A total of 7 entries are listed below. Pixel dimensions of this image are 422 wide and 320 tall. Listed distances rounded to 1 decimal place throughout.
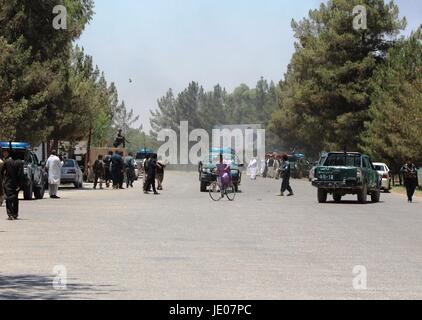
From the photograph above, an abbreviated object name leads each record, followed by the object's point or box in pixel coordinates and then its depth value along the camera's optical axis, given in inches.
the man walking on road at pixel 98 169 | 2052.2
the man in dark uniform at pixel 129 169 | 2141.6
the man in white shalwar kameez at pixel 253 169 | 2891.2
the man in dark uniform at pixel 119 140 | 3329.2
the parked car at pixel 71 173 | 2000.5
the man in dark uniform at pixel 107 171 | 2046.5
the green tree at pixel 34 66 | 1925.4
